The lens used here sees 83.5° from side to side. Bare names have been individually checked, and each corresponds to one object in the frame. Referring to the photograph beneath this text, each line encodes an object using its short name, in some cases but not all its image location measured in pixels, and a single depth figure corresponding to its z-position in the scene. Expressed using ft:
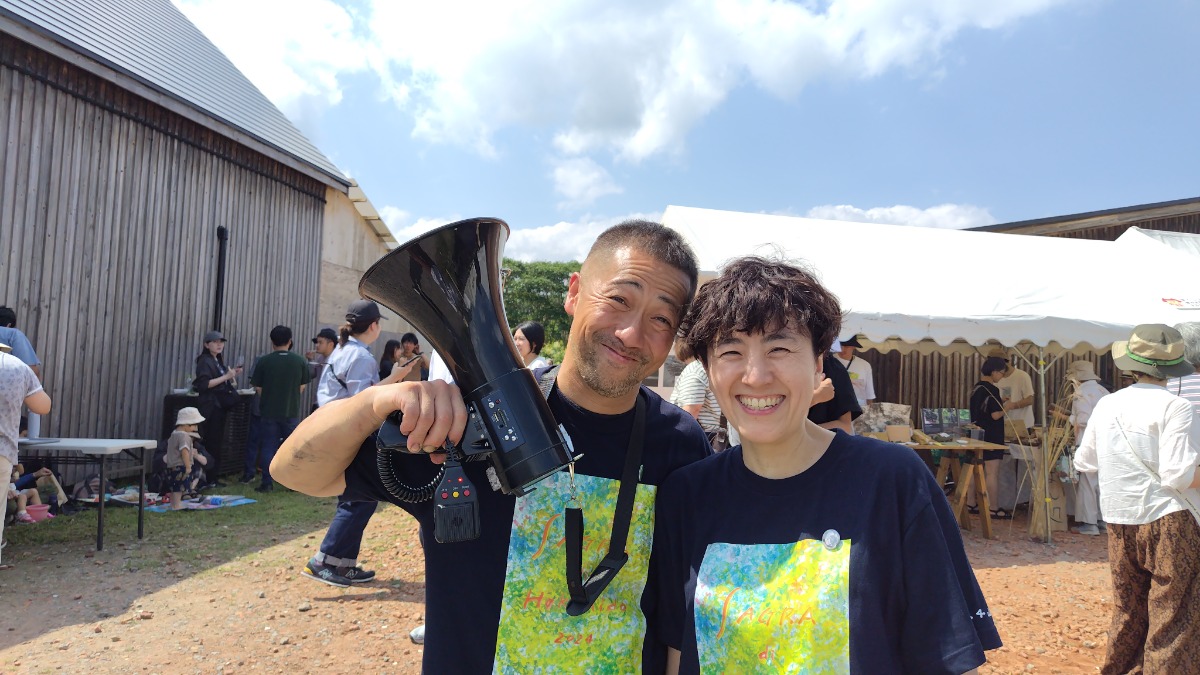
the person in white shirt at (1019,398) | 28.09
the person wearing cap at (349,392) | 17.25
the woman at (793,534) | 4.31
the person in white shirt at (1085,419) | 25.53
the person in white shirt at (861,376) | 24.62
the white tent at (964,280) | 24.26
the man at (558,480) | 5.02
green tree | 129.29
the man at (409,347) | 33.45
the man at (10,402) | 15.53
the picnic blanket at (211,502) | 25.02
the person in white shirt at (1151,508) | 11.62
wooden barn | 25.26
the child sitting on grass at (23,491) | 21.28
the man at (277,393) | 28.84
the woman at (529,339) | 20.89
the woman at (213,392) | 29.37
